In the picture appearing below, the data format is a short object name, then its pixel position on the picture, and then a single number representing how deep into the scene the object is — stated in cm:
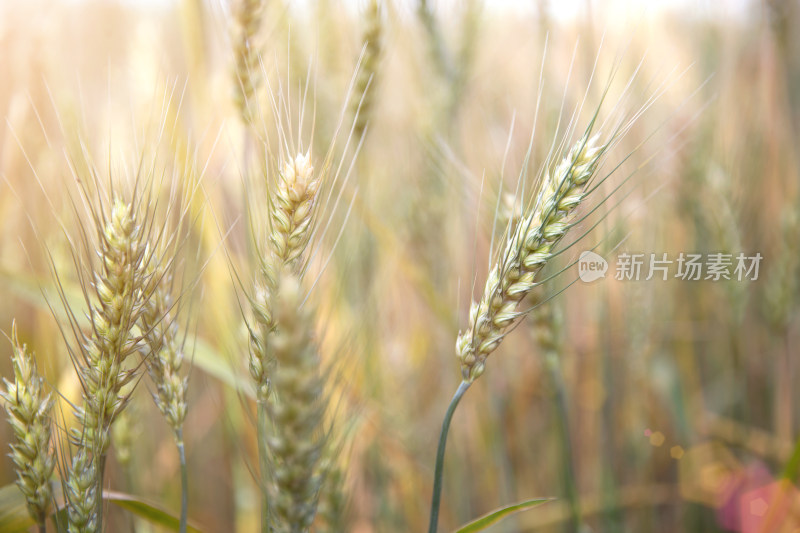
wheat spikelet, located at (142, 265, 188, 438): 43
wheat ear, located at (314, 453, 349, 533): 55
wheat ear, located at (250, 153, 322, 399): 41
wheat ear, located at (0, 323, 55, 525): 41
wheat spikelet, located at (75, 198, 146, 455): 40
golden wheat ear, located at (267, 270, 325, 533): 28
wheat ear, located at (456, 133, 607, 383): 40
